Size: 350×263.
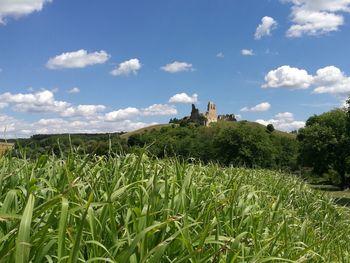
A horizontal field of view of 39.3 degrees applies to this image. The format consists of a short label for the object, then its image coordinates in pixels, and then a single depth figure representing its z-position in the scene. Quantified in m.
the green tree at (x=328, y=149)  57.06
